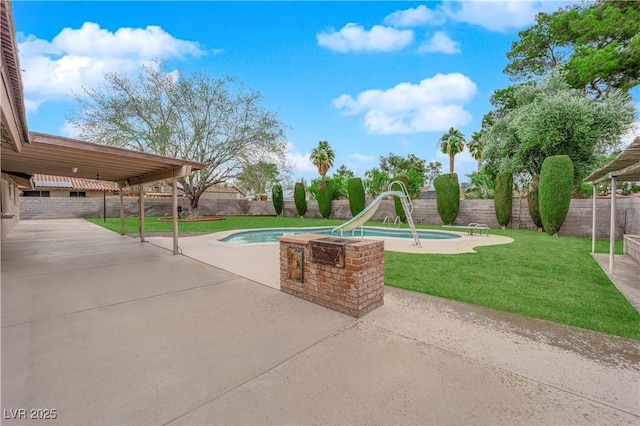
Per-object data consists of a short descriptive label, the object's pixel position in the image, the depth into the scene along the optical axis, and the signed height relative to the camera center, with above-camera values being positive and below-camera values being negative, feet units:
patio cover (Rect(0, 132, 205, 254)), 17.36 +3.49
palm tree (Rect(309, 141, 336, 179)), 110.01 +17.30
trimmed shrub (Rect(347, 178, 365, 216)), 64.39 +2.02
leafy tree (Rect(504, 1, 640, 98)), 48.44 +29.30
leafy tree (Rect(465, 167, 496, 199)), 55.36 +3.30
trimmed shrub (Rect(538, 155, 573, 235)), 36.06 +1.14
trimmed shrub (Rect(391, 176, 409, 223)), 56.90 -1.00
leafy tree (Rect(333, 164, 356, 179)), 125.80 +13.76
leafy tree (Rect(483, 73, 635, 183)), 40.68 +10.47
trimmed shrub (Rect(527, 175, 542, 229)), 41.79 -0.46
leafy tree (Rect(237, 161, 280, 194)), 65.80 +6.25
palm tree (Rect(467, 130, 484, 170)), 95.40 +18.47
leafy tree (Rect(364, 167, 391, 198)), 69.82 +4.38
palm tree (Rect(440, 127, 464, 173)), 92.02 +18.59
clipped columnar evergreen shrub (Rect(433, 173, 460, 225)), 51.21 +0.87
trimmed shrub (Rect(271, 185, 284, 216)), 80.64 +0.85
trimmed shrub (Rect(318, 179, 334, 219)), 70.90 +1.32
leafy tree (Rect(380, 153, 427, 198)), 123.34 +16.40
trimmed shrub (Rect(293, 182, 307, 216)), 76.38 +1.02
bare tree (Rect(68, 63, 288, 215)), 56.54 +17.42
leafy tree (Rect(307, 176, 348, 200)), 72.30 +3.82
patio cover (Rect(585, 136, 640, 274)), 13.15 +1.64
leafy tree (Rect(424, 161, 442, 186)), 127.34 +13.62
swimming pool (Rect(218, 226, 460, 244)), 40.40 -4.97
